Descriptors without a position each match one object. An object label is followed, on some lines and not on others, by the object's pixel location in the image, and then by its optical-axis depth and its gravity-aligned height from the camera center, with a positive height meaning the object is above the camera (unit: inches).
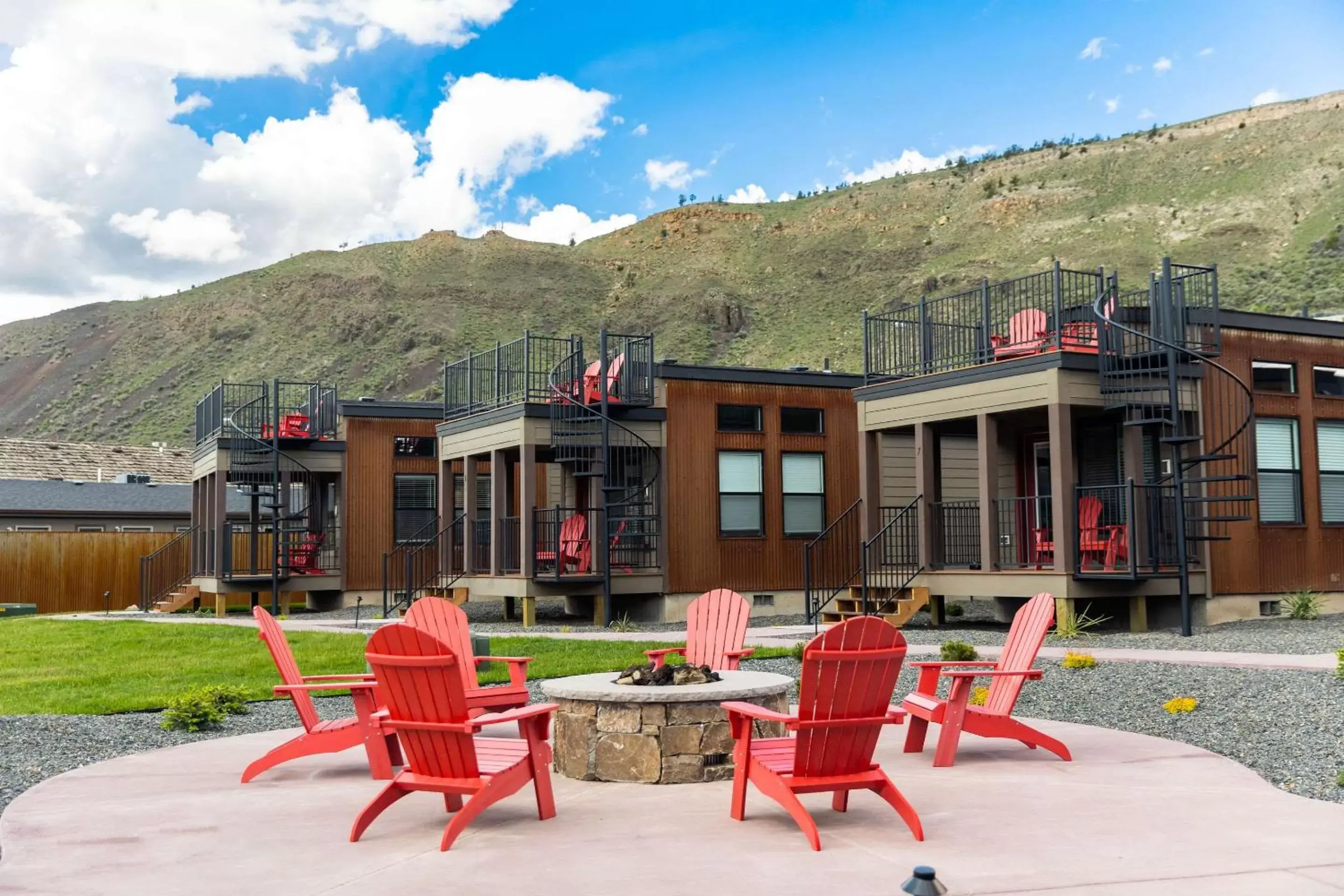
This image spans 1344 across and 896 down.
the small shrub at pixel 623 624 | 746.8 -47.6
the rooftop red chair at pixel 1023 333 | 688.4 +103.6
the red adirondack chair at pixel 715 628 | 397.7 -26.6
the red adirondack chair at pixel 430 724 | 236.8 -32.0
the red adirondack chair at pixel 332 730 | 297.9 -41.9
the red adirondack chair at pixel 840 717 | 235.1 -31.6
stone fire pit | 288.5 -41.4
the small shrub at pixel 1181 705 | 378.9 -48.7
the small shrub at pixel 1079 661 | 475.8 -45.2
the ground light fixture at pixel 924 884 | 180.5 -46.5
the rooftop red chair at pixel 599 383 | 796.6 +93.7
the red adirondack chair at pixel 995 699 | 310.5 -39.5
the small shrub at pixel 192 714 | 395.5 -49.4
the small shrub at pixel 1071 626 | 613.0 -42.6
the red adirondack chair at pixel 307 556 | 1013.8 -9.2
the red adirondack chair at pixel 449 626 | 363.9 -22.6
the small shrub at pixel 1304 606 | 660.7 -37.6
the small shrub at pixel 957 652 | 482.0 -41.9
